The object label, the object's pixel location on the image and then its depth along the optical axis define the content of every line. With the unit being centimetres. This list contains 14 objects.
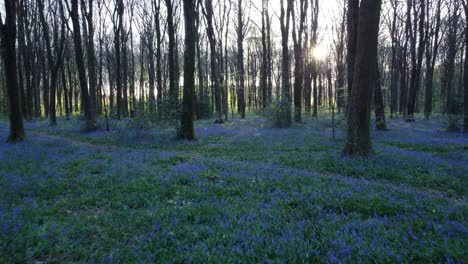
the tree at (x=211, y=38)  2616
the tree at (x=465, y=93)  1666
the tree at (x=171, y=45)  2147
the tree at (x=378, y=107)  1885
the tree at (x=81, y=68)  2028
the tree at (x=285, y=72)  2195
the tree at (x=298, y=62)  2445
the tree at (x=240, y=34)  3191
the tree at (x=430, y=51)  2788
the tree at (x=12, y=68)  1430
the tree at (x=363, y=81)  920
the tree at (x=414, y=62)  2414
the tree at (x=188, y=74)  1483
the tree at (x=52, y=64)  2536
